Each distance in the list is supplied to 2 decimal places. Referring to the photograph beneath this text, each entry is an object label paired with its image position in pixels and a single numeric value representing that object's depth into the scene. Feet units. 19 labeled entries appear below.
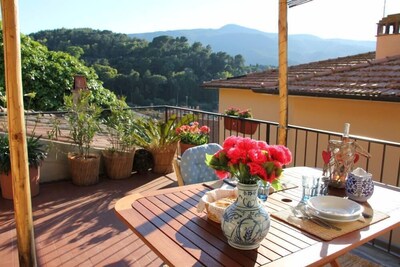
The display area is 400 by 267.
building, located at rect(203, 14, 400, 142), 16.55
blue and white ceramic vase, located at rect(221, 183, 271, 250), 4.09
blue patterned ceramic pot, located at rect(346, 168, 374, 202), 5.68
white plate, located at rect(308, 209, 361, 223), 4.92
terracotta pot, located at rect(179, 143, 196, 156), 15.33
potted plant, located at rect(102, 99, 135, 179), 14.55
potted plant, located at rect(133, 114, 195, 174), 15.40
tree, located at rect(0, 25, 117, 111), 31.30
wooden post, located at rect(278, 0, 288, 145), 10.26
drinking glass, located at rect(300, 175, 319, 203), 5.75
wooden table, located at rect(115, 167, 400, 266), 4.07
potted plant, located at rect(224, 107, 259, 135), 17.48
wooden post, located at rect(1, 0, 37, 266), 6.06
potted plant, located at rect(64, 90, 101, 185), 13.46
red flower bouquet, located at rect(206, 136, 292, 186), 3.97
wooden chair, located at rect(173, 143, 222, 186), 7.99
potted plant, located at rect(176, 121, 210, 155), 15.35
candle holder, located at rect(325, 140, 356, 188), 6.25
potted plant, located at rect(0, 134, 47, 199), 11.60
